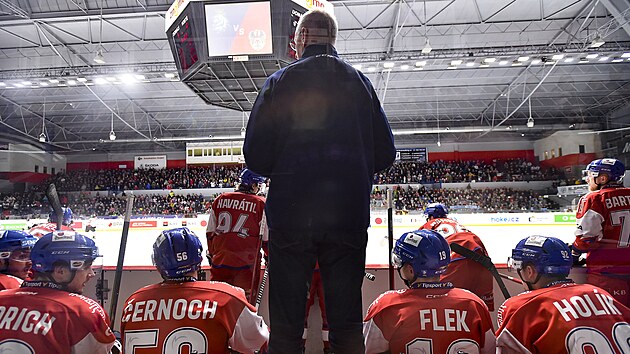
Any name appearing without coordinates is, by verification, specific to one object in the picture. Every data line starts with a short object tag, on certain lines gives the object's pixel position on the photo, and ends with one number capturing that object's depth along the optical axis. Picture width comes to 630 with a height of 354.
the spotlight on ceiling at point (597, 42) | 7.45
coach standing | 1.16
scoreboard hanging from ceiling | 3.90
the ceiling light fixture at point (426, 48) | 7.81
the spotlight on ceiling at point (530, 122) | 6.21
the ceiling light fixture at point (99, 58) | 7.62
